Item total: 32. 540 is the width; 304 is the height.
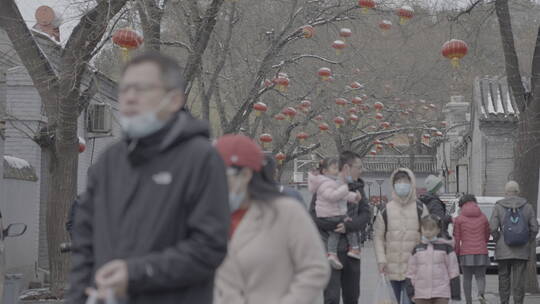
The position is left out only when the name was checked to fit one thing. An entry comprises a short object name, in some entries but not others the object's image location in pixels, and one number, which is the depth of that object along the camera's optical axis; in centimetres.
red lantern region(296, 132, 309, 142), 3359
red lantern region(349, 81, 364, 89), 3219
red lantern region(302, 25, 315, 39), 2288
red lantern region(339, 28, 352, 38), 2378
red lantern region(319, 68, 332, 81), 2536
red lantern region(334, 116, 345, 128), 3469
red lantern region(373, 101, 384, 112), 3474
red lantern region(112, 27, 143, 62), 1438
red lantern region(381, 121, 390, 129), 4623
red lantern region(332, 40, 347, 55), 2416
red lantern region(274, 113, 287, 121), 3304
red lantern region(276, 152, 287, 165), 3697
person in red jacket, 1421
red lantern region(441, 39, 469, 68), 1723
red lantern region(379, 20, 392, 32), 2367
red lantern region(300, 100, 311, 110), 3219
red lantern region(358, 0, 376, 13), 2048
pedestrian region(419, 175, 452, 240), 1200
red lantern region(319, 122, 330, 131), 3460
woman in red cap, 481
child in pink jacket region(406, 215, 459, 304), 1048
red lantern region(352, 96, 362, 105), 3328
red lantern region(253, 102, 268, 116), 2595
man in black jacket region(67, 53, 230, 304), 377
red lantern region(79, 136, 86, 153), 1947
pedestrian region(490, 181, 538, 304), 1418
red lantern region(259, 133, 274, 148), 2966
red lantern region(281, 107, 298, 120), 2966
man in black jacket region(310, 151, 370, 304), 1090
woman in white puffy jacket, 1073
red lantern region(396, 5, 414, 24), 2027
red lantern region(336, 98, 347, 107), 3130
